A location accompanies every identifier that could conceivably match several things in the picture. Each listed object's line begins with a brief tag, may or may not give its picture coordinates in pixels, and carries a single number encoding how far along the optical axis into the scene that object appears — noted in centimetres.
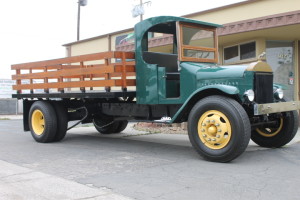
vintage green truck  574
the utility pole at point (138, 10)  2538
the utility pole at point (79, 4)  3011
